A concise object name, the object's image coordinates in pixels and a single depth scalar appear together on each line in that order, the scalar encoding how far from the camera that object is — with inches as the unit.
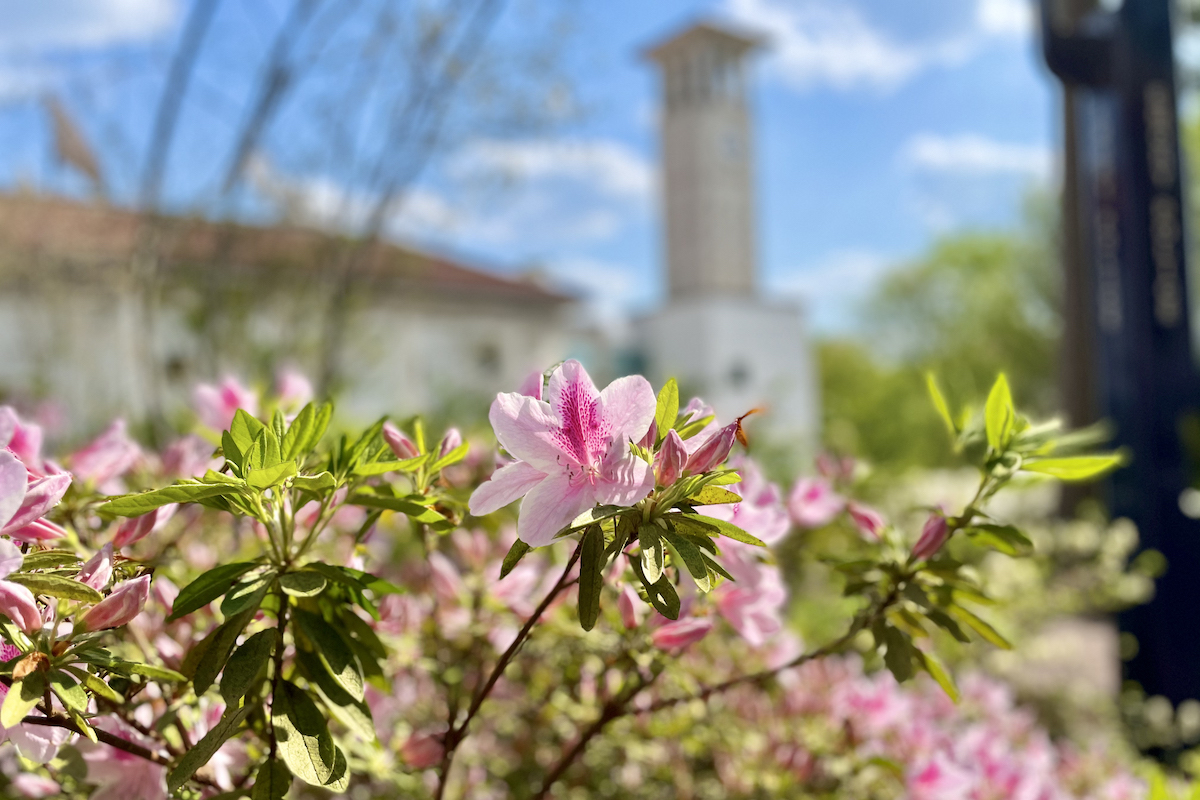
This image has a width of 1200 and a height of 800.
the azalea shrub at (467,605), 23.5
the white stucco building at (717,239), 879.1
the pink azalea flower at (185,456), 38.2
